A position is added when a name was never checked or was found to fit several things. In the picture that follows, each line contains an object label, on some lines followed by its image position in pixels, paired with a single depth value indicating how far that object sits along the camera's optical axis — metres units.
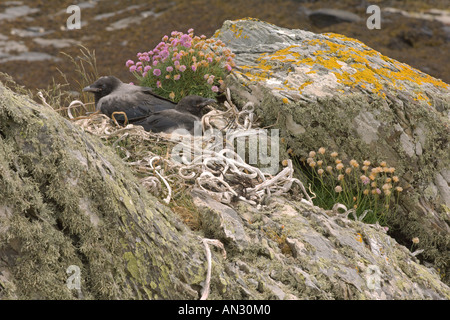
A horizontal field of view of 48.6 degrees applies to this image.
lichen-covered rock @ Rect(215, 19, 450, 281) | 5.34
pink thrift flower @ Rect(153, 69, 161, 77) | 5.92
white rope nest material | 3.99
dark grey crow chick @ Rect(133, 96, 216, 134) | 5.06
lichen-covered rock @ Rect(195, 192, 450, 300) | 3.25
